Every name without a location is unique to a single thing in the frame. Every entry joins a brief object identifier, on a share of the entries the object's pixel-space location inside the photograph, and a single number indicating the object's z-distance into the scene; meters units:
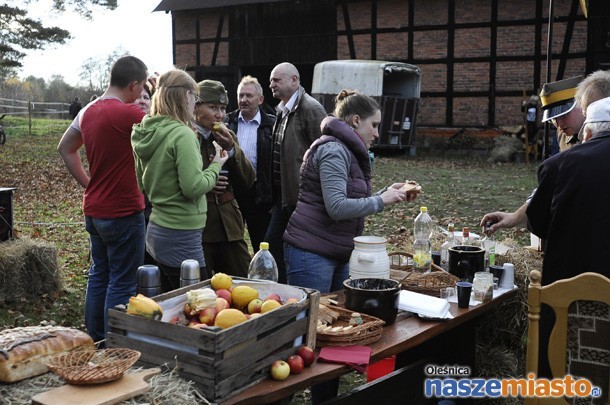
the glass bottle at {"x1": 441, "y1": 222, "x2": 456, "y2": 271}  3.72
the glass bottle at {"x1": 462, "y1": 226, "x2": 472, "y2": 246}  3.78
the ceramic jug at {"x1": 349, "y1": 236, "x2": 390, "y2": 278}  3.01
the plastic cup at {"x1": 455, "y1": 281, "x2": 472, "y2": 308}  3.09
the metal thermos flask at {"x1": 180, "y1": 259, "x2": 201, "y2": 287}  2.74
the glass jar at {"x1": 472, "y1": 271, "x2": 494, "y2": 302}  3.23
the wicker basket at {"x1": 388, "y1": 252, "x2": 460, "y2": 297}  3.23
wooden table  2.15
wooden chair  2.24
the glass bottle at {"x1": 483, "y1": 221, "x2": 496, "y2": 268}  3.71
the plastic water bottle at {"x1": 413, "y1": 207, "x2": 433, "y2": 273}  3.59
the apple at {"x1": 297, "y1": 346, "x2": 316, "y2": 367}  2.34
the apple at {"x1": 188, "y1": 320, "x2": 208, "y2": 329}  2.09
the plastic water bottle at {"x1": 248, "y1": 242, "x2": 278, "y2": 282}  2.96
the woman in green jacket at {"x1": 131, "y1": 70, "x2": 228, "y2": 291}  3.46
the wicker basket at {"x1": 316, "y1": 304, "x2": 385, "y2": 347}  2.50
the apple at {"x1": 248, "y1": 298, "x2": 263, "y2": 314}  2.35
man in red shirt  3.87
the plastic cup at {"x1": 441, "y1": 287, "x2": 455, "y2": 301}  3.21
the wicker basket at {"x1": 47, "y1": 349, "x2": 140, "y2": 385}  1.94
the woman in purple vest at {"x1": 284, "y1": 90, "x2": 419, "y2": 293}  3.34
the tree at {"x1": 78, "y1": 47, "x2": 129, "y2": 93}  56.06
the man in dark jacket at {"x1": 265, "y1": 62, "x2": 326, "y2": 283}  4.70
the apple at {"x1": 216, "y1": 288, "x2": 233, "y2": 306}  2.45
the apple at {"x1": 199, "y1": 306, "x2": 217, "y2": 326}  2.25
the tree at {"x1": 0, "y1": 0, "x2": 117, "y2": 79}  19.53
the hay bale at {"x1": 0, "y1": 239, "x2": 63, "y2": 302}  5.98
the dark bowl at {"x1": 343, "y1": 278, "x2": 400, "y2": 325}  2.76
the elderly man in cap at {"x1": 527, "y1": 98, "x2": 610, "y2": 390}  2.80
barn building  17.84
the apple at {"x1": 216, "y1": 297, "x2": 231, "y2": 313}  2.33
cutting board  1.84
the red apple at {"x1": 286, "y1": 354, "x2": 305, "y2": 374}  2.28
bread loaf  2.00
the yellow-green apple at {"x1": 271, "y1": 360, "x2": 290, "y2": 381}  2.21
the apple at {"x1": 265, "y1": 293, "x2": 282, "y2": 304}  2.44
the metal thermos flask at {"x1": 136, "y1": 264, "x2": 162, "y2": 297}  2.64
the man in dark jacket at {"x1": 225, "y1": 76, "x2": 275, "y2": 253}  4.98
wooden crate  2.00
